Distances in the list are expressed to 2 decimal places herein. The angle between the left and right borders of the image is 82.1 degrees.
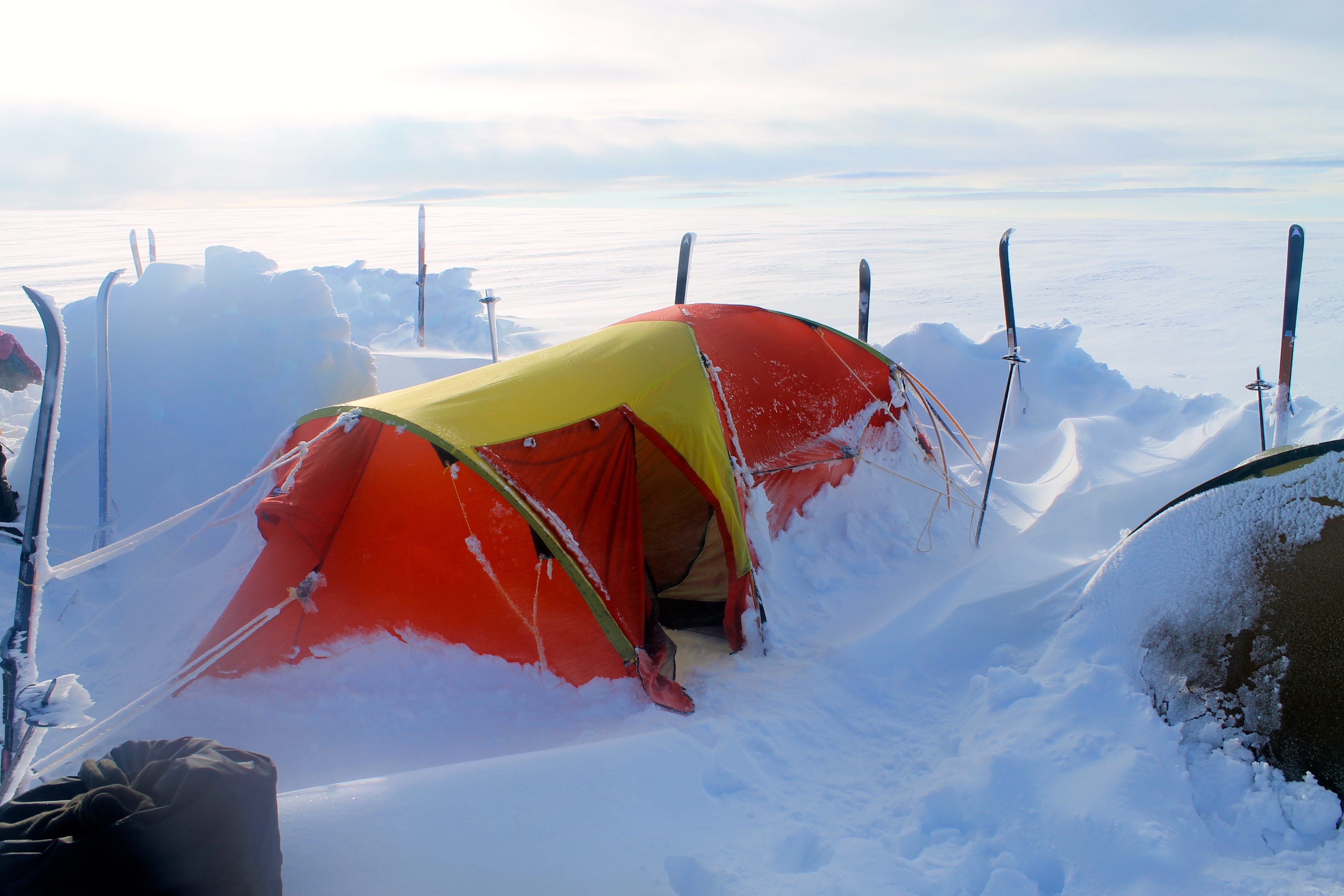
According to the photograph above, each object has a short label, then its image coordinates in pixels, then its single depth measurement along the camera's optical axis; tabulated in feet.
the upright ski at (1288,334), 16.57
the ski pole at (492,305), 25.71
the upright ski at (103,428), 16.62
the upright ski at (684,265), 25.45
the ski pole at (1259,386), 15.61
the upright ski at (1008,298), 23.85
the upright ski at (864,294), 24.88
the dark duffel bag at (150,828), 5.96
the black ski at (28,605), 7.93
